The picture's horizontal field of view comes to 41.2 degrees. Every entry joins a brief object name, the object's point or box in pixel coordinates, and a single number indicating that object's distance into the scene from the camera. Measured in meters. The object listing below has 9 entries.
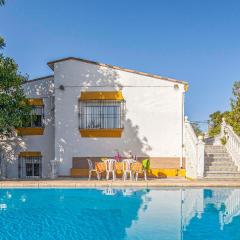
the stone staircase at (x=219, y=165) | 14.53
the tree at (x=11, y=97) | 14.47
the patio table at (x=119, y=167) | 14.42
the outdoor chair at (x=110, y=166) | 14.80
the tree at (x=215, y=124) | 26.41
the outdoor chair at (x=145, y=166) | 14.55
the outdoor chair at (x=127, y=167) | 14.49
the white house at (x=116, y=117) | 16.42
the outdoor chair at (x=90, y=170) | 14.68
